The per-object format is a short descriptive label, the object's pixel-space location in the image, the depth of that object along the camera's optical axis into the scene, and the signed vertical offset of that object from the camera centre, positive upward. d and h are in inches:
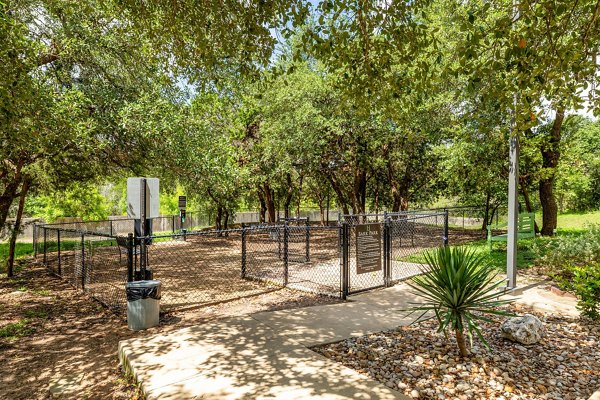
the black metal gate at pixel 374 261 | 277.9 -49.0
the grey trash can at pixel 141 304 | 233.6 -59.8
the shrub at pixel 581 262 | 203.5 -43.6
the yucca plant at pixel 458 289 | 159.9 -36.8
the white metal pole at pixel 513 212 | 257.1 -6.7
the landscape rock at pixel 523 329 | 179.6 -61.0
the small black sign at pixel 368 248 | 277.3 -32.3
